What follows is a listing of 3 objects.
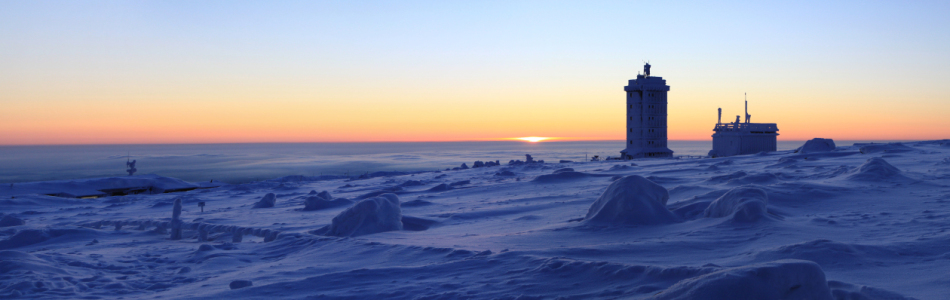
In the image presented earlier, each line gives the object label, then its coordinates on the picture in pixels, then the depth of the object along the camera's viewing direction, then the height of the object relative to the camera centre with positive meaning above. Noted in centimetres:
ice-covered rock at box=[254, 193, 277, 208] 2038 -208
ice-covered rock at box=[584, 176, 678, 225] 1076 -121
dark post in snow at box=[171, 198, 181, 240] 1405 -194
